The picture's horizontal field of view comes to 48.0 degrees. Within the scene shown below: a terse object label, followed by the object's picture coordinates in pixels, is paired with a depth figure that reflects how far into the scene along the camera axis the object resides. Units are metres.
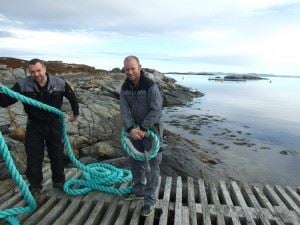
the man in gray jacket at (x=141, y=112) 4.84
